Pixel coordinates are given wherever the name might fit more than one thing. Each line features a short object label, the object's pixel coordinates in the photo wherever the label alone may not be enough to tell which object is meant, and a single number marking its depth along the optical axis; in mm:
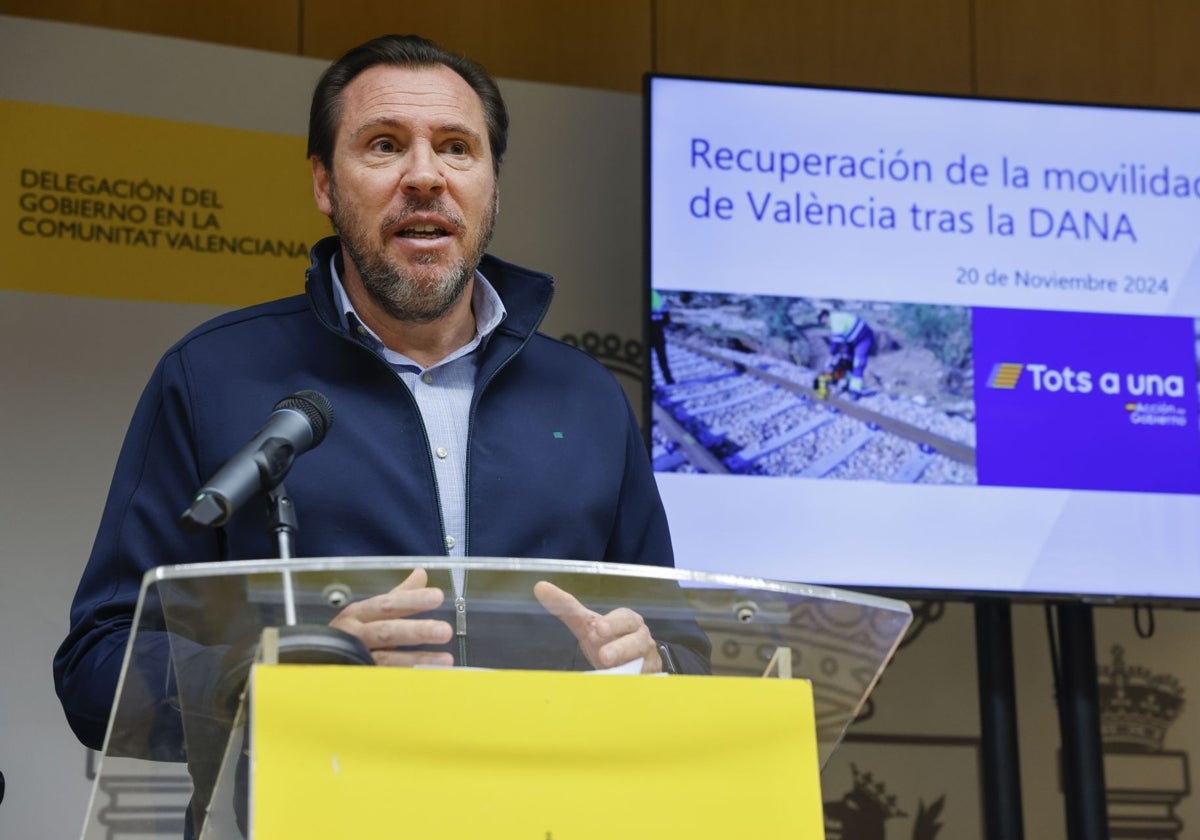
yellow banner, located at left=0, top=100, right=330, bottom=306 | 3768
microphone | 2109
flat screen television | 3664
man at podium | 2468
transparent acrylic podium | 2055
